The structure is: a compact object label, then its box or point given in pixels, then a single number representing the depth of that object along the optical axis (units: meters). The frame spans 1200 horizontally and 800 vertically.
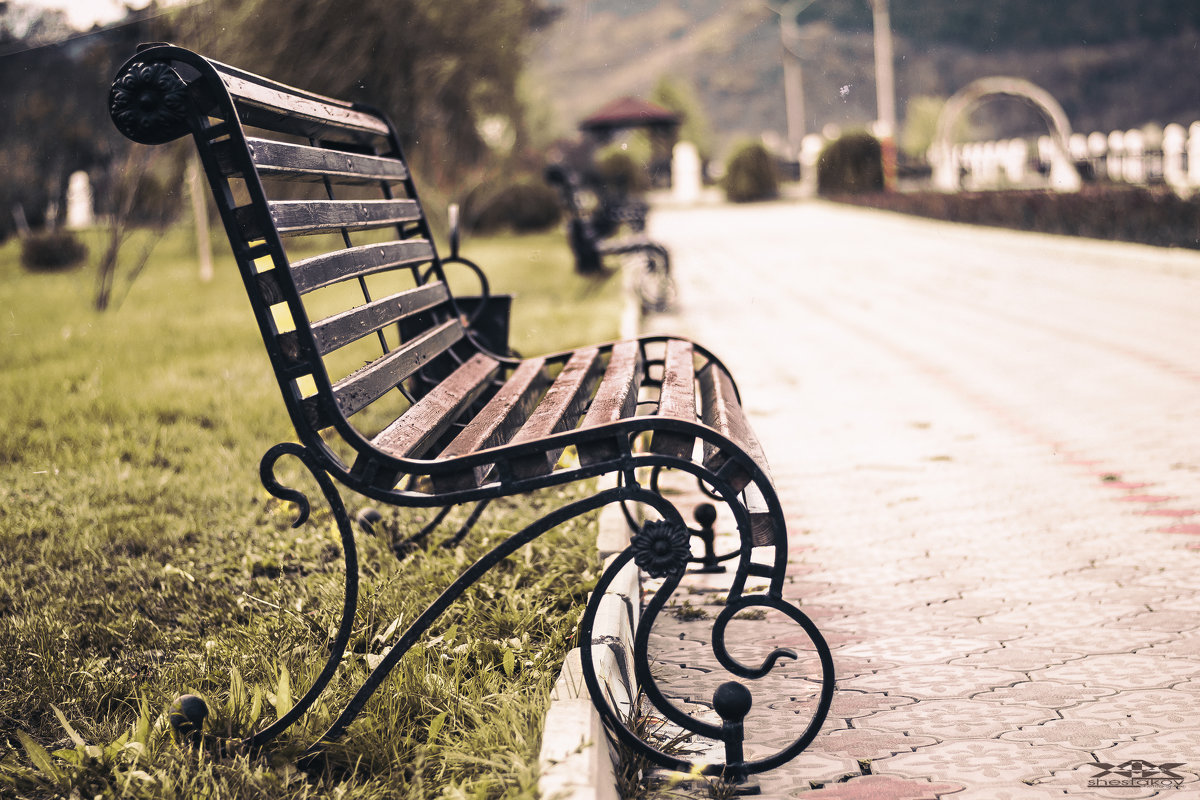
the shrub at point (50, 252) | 15.64
